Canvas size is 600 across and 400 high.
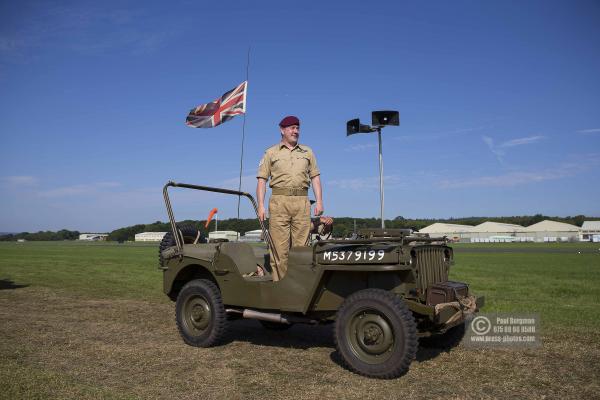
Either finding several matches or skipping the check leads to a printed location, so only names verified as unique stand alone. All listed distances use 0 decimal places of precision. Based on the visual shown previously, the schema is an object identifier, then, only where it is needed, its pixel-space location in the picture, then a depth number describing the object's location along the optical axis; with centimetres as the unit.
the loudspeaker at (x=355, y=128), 952
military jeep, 448
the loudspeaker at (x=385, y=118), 919
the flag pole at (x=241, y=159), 705
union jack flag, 862
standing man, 584
